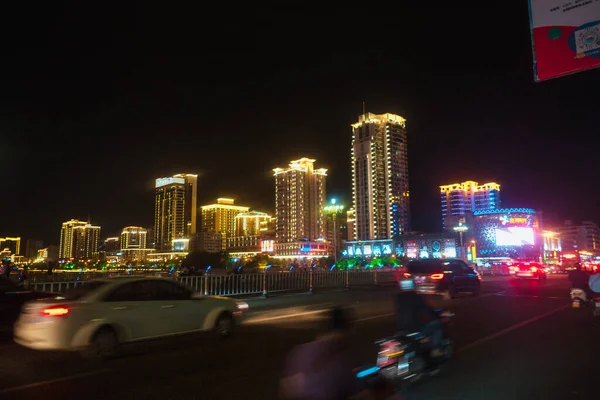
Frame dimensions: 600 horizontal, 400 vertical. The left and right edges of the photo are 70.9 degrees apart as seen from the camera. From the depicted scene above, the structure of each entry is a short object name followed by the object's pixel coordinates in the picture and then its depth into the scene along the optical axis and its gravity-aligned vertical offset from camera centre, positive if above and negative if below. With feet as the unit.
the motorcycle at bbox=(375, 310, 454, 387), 18.47 -4.86
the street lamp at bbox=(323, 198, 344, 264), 139.84 +16.83
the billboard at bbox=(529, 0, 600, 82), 20.17 +10.48
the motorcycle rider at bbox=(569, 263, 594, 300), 46.39 -3.40
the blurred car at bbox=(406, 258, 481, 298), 56.49 -3.40
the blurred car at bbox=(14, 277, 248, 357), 23.99 -3.63
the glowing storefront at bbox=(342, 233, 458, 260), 390.62 +5.39
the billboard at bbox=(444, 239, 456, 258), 382.63 +3.32
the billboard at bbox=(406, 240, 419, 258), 411.77 +3.60
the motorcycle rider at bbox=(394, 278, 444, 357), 20.22 -2.97
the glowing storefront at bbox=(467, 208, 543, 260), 305.32 +15.43
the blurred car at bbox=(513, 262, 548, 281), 94.38 -4.72
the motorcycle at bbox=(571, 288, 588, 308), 46.37 -5.37
